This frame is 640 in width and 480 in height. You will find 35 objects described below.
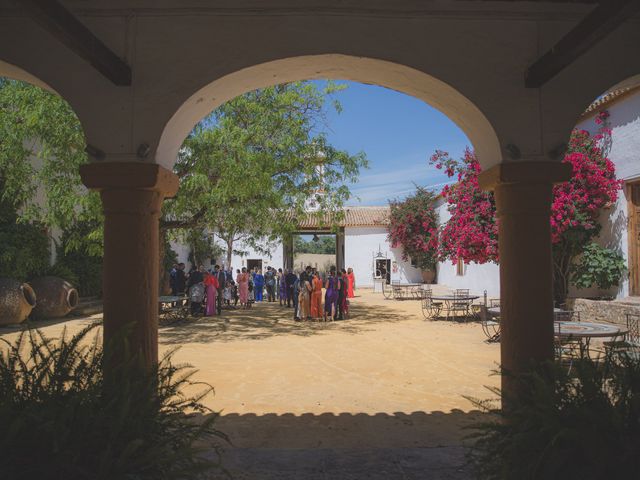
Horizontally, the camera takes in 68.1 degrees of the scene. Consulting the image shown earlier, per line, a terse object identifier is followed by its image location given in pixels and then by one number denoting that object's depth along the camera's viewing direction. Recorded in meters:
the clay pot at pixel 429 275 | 24.91
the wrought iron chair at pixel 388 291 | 21.41
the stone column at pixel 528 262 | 3.30
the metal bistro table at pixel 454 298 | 12.35
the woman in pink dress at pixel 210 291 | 13.80
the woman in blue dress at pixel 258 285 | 18.67
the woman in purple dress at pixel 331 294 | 13.50
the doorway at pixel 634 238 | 9.56
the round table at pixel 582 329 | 6.05
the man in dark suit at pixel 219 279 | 14.26
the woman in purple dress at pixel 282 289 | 17.30
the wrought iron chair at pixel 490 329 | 9.38
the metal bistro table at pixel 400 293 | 19.94
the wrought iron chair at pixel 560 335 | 6.19
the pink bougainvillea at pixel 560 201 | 9.96
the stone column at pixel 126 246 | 3.22
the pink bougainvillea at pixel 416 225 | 24.56
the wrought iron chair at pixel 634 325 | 7.65
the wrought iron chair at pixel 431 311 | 13.37
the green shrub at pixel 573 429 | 2.23
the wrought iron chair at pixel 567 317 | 7.43
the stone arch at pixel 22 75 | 3.34
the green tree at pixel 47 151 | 9.01
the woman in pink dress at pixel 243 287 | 16.16
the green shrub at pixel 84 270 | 15.20
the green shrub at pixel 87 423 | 2.09
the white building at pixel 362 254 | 26.25
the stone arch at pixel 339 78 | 3.44
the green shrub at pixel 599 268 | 9.84
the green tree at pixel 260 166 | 9.57
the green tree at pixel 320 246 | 60.33
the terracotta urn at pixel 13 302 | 10.95
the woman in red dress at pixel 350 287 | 21.77
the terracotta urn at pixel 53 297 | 12.61
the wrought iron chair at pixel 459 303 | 12.40
